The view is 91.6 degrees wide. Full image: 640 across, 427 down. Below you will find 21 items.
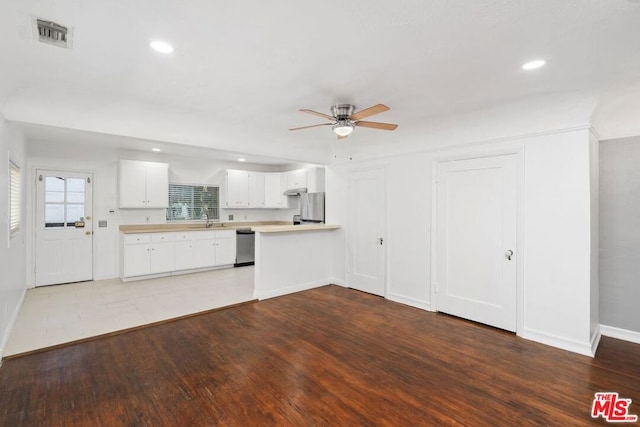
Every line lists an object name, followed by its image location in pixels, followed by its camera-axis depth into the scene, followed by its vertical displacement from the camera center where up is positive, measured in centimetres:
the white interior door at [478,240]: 354 -30
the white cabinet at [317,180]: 646 +72
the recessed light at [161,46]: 211 +116
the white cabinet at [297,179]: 675 +80
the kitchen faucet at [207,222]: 683 -16
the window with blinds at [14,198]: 341 +19
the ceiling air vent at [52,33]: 190 +115
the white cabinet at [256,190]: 737 +59
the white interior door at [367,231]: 490 -27
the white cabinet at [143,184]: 572 +57
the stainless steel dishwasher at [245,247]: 686 -72
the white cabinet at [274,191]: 754 +57
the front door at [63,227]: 514 -23
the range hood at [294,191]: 676 +52
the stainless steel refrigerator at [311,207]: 632 +15
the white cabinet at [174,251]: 549 -72
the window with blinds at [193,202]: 663 +26
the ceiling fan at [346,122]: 315 +95
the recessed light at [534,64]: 231 +115
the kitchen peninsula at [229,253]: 479 -69
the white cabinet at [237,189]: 706 +59
